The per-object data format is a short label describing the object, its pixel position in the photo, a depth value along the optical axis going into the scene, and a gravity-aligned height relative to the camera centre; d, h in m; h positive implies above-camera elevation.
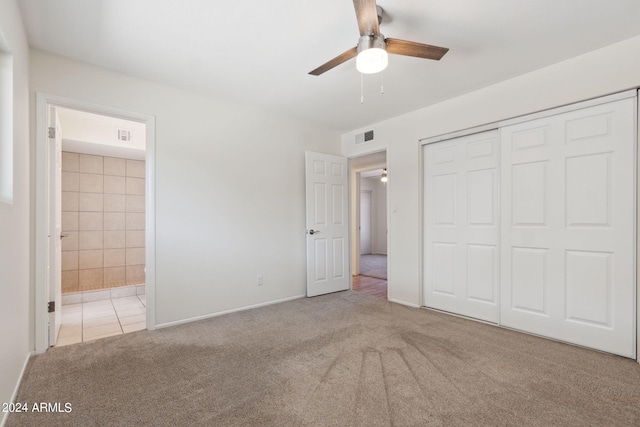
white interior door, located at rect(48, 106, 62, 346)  2.66 -0.12
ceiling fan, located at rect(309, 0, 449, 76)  1.74 +1.10
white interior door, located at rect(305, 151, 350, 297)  4.24 -0.16
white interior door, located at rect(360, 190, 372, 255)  9.63 -0.31
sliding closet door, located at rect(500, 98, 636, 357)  2.38 -0.13
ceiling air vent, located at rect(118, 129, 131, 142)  4.25 +1.10
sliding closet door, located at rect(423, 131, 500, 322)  3.19 -0.15
